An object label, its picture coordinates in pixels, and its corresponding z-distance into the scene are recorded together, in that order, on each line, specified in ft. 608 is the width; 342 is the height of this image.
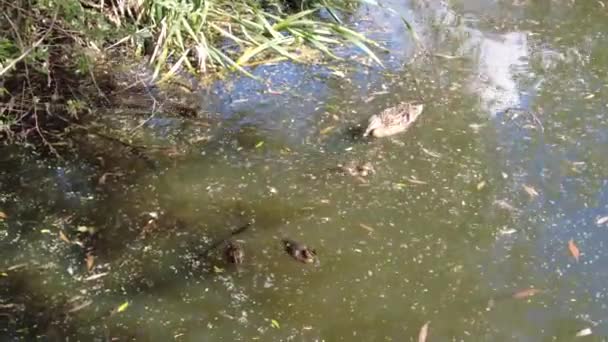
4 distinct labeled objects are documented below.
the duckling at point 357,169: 9.60
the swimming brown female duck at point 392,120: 10.28
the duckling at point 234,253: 8.18
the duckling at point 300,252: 8.23
